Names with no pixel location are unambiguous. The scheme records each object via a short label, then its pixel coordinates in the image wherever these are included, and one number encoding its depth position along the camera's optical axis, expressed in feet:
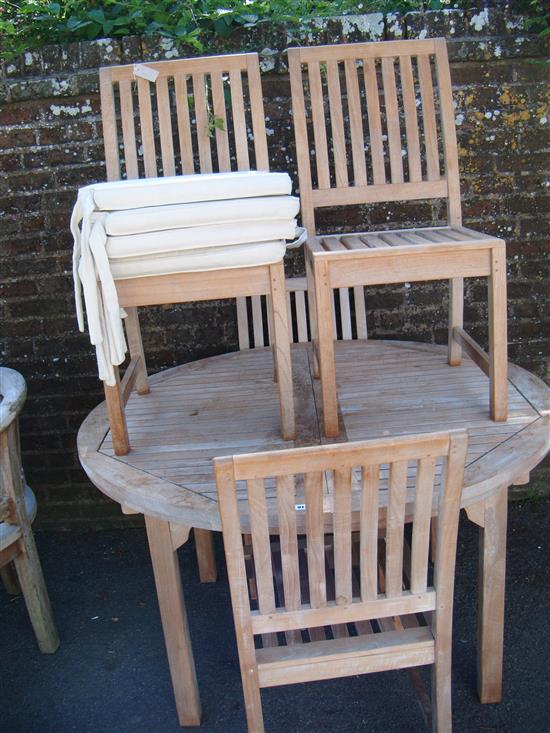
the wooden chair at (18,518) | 7.13
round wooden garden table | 5.86
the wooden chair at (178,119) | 7.32
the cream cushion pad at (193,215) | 5.62
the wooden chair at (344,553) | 4.33
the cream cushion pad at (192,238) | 5.69
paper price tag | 7.25
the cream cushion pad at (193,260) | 5.84
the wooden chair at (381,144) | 7.55
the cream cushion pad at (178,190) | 5.63
